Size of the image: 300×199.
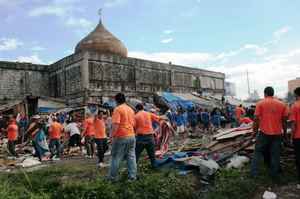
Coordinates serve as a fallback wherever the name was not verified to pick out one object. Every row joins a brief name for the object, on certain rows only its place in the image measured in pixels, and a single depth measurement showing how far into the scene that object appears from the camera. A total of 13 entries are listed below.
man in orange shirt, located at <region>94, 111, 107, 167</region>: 7.40
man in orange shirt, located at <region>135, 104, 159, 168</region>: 5.72
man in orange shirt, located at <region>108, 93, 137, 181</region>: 4.88
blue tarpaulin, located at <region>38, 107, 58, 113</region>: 16.06
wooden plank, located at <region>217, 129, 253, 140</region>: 6.62
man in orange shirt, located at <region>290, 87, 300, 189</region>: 5.03
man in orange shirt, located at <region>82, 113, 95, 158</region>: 9.14
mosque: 18.13
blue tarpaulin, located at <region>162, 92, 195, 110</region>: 18.76
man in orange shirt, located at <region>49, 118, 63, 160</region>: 9.09
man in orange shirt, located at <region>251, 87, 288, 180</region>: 5.15
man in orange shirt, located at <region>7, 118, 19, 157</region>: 9.69
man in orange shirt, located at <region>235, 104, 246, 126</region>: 11.84
